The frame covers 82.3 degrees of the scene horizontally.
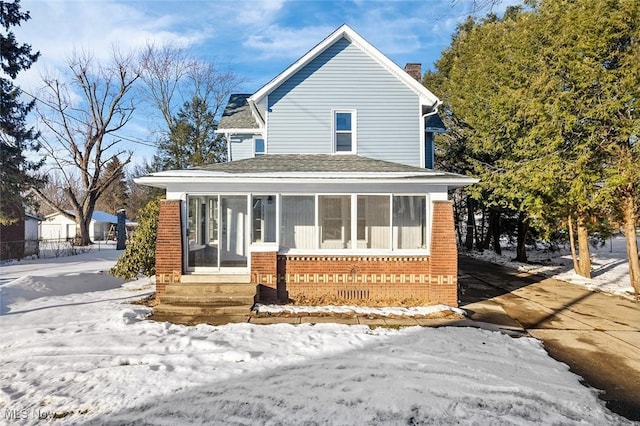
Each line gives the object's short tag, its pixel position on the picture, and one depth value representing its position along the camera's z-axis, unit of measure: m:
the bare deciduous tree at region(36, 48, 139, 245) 33.50
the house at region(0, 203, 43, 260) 20.52
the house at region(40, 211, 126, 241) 48.19
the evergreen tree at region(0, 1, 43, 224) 18.75
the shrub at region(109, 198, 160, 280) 11.31
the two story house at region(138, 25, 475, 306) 9.46
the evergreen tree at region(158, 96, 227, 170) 27.84
